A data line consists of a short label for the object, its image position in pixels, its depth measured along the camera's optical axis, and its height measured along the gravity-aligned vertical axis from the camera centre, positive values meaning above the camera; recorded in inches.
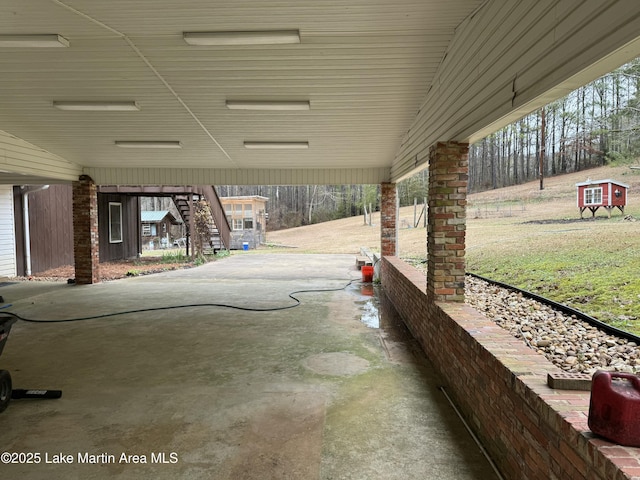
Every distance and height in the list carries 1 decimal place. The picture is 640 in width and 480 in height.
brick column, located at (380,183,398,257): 369.7 +1.4
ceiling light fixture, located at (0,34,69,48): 154.0 +75.8
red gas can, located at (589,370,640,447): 58.6 -28.1
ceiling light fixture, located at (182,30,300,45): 149.6 +74.1
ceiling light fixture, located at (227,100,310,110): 219.5 +70.0
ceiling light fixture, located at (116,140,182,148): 302.7 +67.1
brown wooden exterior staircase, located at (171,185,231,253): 601.3 +28.6
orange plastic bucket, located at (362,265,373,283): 401.1 -49.7
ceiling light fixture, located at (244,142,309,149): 303.3 +65.0
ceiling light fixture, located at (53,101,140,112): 228.8 +73.2
